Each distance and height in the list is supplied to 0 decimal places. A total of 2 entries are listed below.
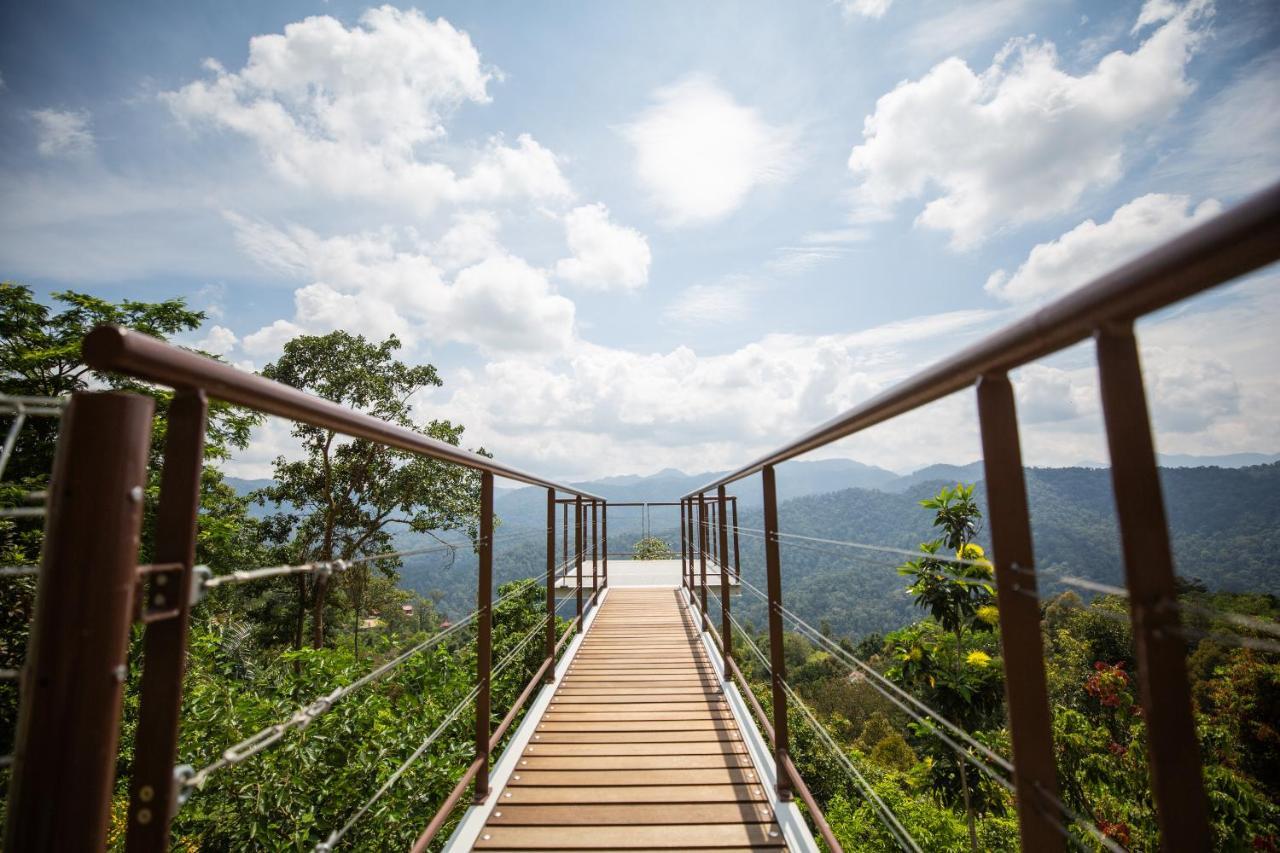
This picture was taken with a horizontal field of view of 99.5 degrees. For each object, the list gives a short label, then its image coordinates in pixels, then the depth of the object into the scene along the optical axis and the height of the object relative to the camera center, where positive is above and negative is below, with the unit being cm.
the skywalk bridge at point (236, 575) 52 -6
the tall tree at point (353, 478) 1272 +92
